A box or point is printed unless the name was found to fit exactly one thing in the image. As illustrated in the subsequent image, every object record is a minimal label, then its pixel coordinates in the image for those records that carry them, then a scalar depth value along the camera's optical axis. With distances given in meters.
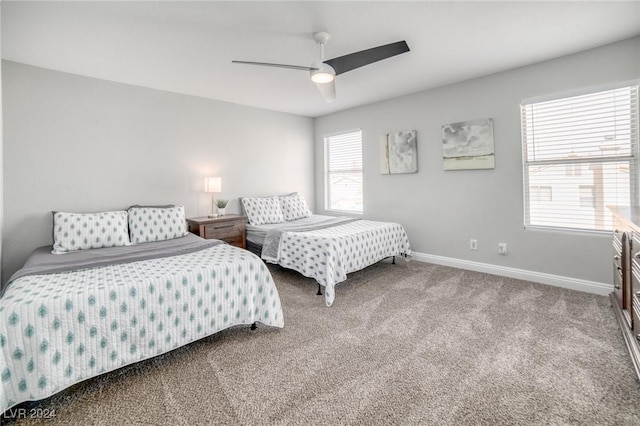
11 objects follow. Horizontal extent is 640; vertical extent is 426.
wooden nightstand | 3.91
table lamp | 4.19
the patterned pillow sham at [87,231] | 2.87
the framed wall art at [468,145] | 3.63
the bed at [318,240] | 3.16
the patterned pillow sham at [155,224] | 3.35
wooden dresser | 1.78
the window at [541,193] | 3.30
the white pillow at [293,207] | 4.93
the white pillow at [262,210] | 4.53
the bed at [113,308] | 1.50
